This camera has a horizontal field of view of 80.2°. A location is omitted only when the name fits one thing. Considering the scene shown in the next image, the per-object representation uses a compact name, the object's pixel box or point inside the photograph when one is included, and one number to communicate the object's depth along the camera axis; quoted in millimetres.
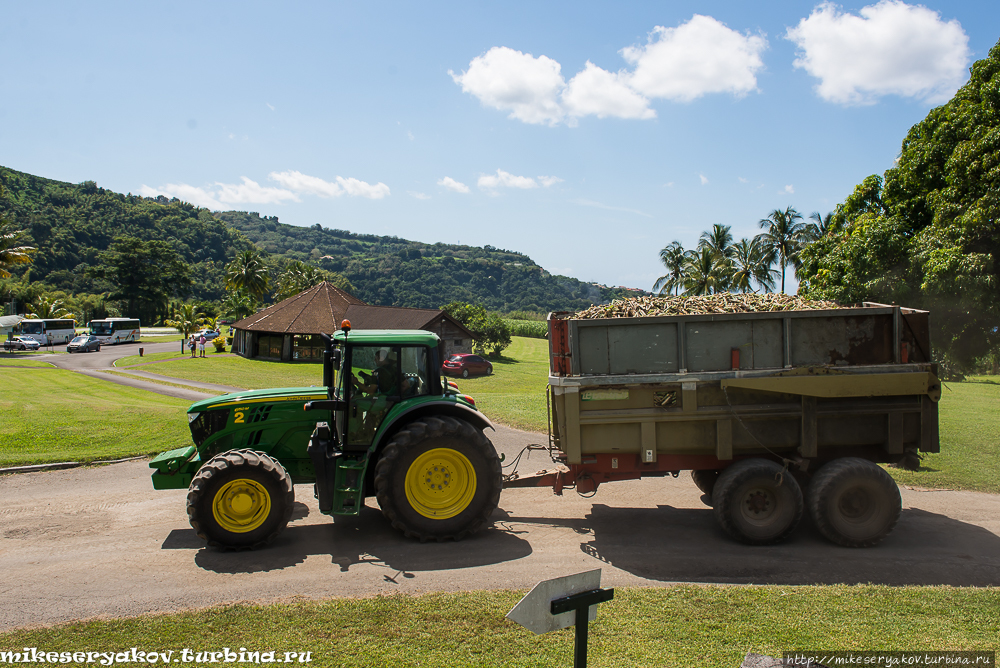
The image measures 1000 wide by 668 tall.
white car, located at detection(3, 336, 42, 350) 48000
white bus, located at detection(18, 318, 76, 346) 54125
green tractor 7418
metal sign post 3482
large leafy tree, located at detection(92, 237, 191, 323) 84688
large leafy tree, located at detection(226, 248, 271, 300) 65438
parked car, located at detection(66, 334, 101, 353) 48312
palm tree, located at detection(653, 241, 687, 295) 56244
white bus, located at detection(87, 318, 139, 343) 56281
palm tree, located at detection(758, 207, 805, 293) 51094
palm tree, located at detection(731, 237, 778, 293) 49469
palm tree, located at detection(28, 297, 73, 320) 63031
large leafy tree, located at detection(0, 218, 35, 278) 47125
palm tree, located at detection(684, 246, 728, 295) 50156
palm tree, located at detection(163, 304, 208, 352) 55125
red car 37281
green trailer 7617
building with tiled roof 42062
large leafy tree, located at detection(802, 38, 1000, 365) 15039
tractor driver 8070
